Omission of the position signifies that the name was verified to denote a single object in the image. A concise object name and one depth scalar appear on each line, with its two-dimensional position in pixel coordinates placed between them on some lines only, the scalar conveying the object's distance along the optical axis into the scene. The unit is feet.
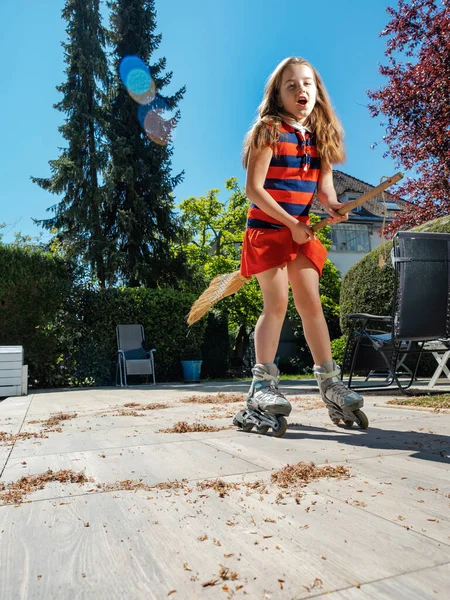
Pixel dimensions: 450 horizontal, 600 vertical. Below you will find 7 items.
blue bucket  33.73
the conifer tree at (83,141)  41.11
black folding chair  11.51
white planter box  21.12
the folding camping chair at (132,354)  30.42
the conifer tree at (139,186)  43.68
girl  7.21
